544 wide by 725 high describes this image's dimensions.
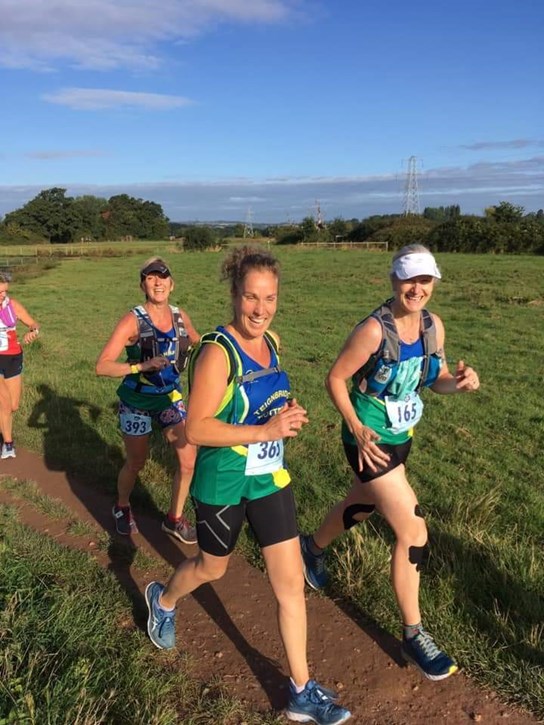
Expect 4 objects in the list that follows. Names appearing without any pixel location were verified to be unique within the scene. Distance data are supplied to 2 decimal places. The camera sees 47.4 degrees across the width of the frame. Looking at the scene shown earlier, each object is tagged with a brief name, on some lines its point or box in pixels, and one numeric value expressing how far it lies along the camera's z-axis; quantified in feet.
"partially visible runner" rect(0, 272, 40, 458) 21.99
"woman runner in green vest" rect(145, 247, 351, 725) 9.04
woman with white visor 10.56
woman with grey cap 14.71
